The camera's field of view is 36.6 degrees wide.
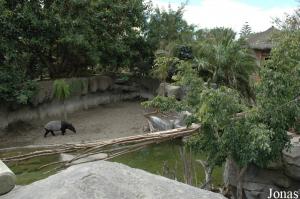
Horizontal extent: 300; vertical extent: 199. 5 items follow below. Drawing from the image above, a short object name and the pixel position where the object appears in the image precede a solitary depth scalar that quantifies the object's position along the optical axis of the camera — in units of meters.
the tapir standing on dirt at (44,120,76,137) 15.46
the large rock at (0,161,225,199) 3.53
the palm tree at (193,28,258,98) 16.44
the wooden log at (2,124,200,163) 5.56
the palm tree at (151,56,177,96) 18.64
